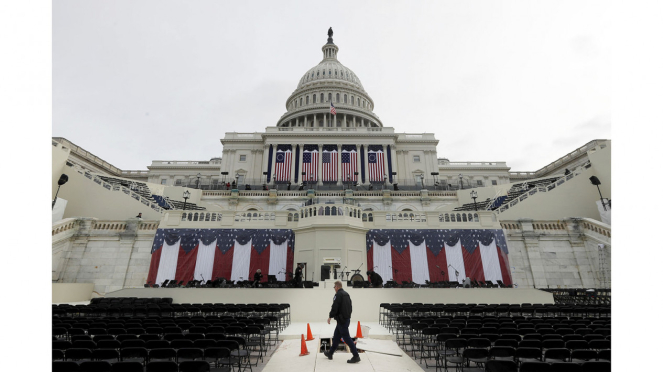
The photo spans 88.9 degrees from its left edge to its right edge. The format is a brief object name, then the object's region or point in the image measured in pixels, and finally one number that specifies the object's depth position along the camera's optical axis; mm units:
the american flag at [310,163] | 57156
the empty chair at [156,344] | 6785
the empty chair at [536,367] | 5290
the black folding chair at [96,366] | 5113
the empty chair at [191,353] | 6387
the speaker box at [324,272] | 21969
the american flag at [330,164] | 56719
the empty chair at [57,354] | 6171
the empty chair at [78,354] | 5998
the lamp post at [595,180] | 27547
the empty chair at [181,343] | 6850
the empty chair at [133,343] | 6673
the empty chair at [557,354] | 6348
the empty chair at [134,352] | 6321
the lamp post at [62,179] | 26462
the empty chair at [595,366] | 5148
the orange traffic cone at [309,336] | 10607
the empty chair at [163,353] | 6203
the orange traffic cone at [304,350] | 8627
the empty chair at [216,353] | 6500
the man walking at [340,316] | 7915
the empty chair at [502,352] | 6582
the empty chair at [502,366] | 5656
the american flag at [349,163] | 56425
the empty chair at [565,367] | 5171
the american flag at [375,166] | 56447
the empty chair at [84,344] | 6641
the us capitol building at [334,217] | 23078
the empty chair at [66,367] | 5020
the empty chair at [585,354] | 6195
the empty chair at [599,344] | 7043
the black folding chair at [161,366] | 5438
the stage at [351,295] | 16625
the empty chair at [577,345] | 7133
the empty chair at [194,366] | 5304
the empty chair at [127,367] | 5176
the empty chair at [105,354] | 6020
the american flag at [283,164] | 55344
